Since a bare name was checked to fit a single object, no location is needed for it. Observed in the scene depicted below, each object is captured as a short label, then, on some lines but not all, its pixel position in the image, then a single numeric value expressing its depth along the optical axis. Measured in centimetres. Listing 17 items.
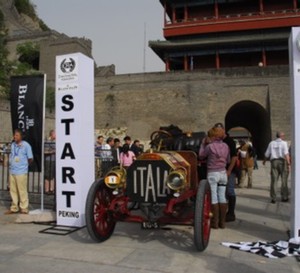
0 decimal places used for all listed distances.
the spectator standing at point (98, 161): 1036
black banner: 775
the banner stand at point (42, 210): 735
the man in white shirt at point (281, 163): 975
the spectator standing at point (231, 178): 715
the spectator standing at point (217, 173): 651
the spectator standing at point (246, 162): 1280
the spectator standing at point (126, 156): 1059
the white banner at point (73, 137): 669
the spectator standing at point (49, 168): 921
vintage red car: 525
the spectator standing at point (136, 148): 1282
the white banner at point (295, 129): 564
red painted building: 3891
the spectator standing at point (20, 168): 779
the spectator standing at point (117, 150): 1121
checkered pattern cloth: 513
